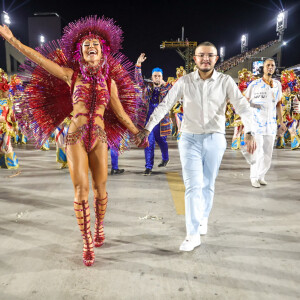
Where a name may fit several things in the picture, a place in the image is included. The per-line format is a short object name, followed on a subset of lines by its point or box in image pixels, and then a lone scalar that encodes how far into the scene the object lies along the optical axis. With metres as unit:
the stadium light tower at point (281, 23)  36.62
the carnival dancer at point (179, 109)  10.55
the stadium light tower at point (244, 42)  54.03
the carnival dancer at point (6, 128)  6.57
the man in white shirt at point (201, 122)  2.78
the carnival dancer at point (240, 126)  9.40
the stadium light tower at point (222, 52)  67.31
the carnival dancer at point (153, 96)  6.01
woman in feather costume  2.55
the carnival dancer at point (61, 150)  6.24
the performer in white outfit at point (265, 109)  4.87
